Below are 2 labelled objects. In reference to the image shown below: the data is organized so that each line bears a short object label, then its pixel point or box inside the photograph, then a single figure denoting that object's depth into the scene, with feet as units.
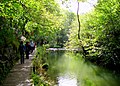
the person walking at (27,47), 39.68
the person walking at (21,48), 32.42
